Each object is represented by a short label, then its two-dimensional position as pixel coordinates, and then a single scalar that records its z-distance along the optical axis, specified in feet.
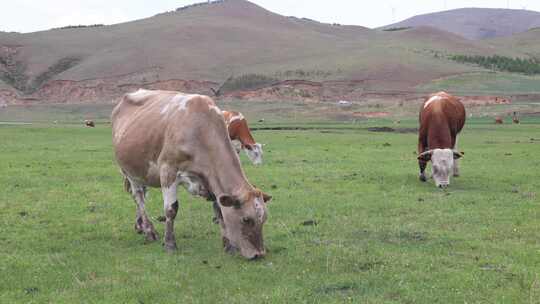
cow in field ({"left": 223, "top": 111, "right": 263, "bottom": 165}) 83.61
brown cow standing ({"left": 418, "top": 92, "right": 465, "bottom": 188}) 57.57
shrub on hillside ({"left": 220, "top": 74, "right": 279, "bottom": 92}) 310.70
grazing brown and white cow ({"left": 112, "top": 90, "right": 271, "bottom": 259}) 31.86
